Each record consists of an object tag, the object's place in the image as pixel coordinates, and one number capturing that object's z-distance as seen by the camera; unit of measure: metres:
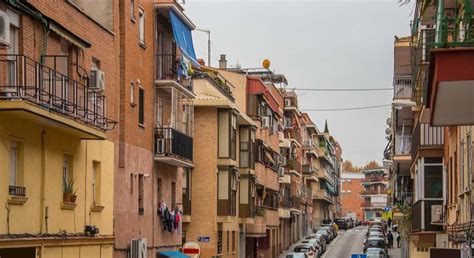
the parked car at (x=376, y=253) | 58.99
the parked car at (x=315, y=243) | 71.19
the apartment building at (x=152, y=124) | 31.47
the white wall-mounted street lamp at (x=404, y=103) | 31.83
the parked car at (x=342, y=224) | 123.20
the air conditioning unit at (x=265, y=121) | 64.75
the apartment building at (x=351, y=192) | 193.62
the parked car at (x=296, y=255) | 56.72
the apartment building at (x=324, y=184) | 121.31
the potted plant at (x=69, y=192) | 23.72
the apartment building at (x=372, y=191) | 177.12
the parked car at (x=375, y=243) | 70.34
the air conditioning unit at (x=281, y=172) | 75.75
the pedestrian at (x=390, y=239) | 86.88
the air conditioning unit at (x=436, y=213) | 34.08
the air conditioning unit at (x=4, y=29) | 18.05
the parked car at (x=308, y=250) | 63.92
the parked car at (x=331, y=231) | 95.63
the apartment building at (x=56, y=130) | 20.02
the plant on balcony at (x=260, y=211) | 60.63
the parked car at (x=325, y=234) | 88.15
